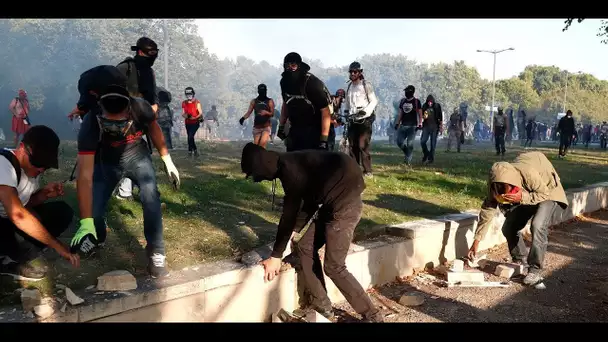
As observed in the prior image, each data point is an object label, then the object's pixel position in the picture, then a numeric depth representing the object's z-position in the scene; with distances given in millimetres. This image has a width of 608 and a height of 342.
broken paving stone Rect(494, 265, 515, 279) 5059
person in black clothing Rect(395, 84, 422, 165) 10508
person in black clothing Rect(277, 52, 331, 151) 5141
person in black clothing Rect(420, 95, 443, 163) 11828
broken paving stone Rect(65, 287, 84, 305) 2924
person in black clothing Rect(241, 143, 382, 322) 3531
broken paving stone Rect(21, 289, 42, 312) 2902
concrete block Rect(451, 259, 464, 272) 4984
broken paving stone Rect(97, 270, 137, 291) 3180
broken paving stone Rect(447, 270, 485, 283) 4816
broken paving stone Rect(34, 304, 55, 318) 2787
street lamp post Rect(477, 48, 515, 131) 41125
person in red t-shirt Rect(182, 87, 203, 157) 11625
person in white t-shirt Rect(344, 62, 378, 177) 8320
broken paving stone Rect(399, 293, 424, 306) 4297
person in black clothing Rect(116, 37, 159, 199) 5105
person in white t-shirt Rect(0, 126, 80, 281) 3293
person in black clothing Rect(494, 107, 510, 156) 15742
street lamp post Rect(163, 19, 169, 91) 38000
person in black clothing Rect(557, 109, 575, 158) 16031
